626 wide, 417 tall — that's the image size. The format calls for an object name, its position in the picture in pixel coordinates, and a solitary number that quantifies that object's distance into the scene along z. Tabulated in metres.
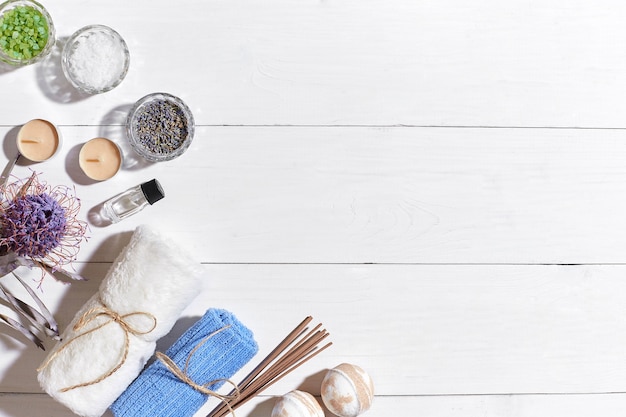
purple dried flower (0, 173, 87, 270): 0.91
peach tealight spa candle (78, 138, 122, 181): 1.00
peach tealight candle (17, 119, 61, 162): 0.98
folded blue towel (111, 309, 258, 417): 0.95
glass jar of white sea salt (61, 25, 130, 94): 0.98
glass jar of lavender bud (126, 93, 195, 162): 0.99
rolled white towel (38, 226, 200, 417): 0.91
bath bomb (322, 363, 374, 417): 0.96
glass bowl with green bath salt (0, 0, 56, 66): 0.97
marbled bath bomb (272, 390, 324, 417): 0.96
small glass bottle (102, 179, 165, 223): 1.00
